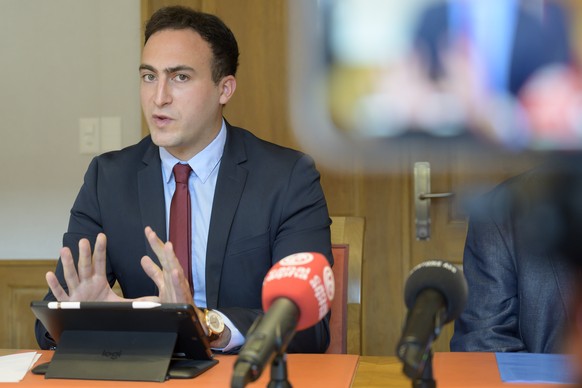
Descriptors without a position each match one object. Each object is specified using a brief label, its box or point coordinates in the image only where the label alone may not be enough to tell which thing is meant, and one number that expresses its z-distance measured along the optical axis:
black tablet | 1.89
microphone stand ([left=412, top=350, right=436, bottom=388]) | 1.18
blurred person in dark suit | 2.19
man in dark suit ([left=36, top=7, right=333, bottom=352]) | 2.35
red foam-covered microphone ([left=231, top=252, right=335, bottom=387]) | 1.01
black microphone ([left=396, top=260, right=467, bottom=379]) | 1.00
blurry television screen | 3.09
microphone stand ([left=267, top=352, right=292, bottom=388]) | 1.20
